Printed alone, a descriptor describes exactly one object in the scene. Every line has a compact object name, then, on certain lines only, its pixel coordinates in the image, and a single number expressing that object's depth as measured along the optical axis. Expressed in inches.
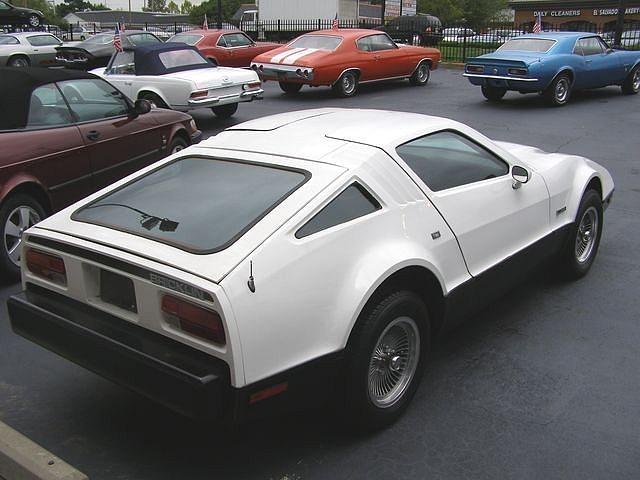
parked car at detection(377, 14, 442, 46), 1078.4
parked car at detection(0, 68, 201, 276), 213.5
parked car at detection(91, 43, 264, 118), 448.1
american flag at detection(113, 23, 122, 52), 510.3
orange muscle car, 592.7
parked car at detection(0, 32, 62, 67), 839.1
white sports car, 109.7
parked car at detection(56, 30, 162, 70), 792.3
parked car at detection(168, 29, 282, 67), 731.4
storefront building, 2269.9
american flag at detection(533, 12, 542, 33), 752.7
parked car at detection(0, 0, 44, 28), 1266.0
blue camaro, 535.2
